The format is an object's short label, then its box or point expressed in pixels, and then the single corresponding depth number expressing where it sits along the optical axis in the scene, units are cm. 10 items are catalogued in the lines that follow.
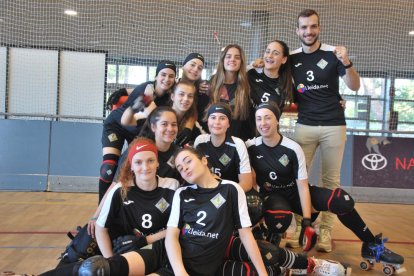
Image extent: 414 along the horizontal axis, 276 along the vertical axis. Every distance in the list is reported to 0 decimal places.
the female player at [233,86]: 266
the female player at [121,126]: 273
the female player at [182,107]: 252
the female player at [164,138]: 229
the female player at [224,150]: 235
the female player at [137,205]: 206
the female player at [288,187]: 238
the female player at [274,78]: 274
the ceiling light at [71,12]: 714
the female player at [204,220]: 191
